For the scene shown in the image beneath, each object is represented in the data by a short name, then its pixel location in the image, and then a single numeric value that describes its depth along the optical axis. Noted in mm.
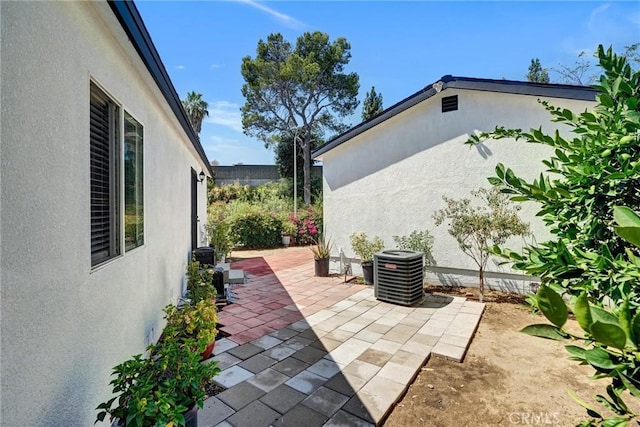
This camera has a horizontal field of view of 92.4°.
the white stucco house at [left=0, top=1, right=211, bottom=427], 1529
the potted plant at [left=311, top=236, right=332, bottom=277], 9602
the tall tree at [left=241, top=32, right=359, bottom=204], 24000
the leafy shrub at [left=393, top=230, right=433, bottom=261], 8328
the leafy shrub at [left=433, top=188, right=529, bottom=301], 6871
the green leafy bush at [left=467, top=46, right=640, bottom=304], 1214
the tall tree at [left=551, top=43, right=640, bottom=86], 12711
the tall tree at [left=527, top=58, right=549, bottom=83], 33406
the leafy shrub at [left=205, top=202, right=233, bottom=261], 11680
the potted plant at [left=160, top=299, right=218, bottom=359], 3623
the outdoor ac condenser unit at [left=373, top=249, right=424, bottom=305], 6816
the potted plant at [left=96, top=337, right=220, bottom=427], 1861
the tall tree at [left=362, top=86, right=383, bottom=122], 25953
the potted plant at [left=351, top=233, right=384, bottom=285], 8695
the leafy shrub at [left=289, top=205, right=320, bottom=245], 16391
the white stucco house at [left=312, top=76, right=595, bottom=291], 7213
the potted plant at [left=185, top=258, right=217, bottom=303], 4912
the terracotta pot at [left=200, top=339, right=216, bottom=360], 4296
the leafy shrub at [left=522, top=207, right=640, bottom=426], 685
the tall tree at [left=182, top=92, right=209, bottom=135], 26500
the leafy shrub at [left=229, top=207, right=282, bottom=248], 15766
